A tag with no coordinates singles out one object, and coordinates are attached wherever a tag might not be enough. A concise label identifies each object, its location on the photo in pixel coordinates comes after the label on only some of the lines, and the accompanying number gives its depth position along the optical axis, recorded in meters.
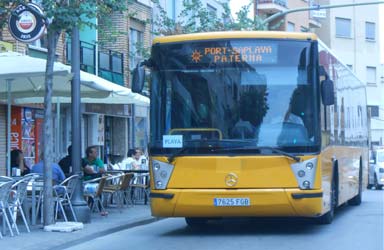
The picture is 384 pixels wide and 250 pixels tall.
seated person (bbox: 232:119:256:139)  13.11
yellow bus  12.99
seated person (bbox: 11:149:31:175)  18.06
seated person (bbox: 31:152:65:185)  15.56
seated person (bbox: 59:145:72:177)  18.55
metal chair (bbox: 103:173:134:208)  17.92
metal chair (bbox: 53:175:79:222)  14.93
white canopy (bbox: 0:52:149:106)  14.62
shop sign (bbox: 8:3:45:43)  14.48
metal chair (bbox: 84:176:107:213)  16.45
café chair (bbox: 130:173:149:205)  20.47
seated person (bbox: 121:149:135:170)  22.94
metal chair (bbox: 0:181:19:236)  12.95
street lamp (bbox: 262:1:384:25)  25.34
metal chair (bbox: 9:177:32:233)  13.62
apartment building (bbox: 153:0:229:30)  32.72
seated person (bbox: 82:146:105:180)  18.94
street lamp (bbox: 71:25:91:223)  15.23
